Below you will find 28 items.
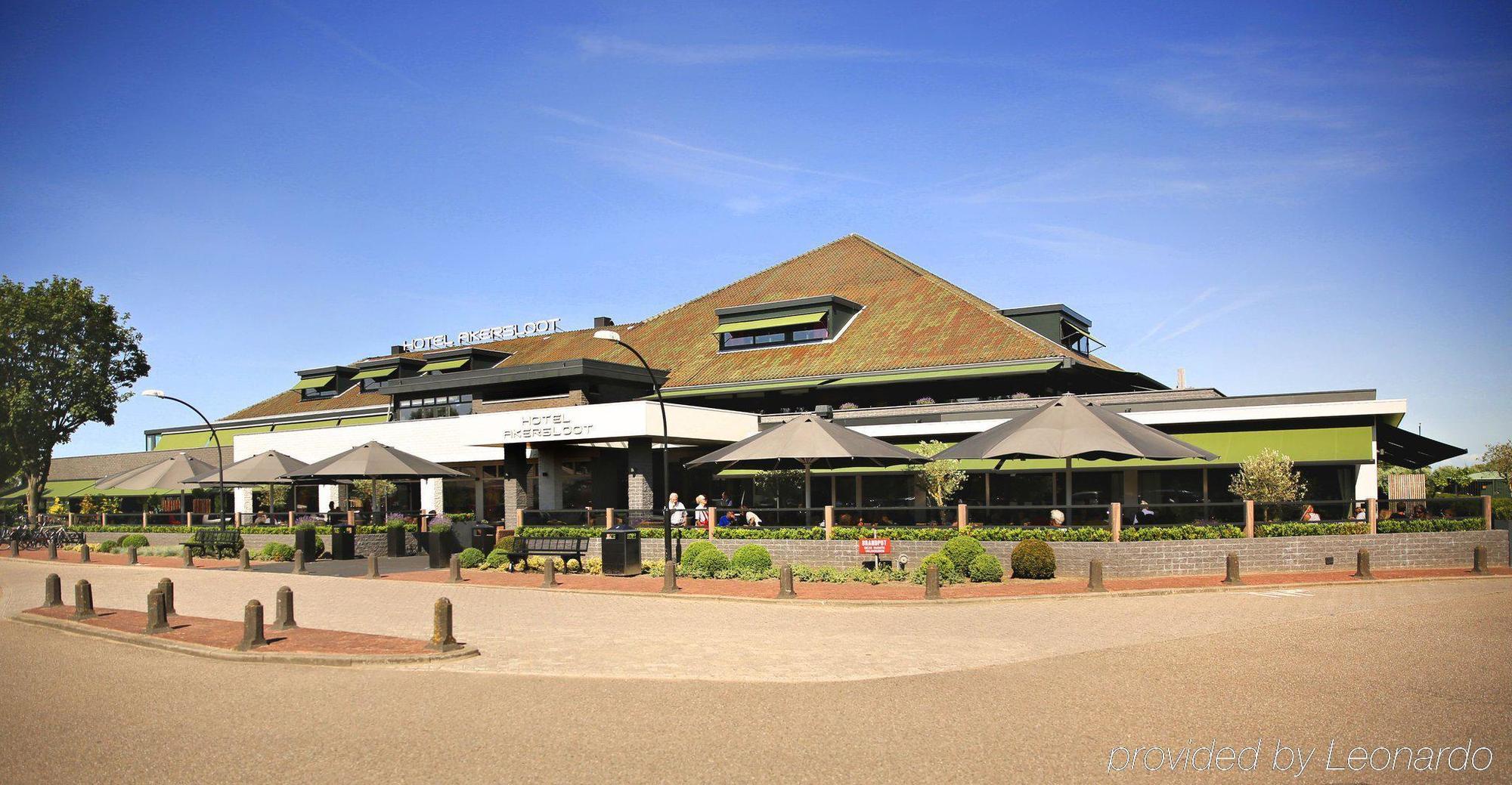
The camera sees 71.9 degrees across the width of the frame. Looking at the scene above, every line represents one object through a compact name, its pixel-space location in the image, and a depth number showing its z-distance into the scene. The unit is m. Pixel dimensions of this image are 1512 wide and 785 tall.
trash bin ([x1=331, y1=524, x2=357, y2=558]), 29.89
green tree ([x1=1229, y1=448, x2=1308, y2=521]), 24.44
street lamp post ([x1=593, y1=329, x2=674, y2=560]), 20.45
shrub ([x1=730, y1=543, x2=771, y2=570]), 22.73
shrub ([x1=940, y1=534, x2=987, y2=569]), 21.16
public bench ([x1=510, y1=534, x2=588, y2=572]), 25.12
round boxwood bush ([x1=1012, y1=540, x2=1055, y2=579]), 20.98
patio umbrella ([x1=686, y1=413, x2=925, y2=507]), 24.66
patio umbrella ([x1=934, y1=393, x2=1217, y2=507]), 22.05
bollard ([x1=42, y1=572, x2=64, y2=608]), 19.11
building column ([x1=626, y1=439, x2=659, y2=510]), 33.34
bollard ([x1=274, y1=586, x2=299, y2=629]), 14.97
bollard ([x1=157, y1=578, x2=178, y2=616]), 16.62
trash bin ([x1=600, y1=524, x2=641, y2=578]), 23.80
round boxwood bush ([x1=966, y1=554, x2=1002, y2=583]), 20.95
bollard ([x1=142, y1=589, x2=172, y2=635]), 15.26
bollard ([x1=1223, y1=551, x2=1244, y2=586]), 19.94
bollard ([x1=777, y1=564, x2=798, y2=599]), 18.98
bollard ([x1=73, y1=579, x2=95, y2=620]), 17.17
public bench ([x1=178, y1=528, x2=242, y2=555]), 32.75
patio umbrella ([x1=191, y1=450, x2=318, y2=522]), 32.88
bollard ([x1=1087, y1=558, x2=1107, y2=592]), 19.09
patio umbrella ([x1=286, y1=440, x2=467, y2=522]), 29.56
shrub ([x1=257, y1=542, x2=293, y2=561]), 30.73
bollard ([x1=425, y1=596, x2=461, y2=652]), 12.91
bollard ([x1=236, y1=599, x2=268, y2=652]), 13.50
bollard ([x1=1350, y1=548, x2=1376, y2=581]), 20.77
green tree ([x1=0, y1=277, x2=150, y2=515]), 53.22
